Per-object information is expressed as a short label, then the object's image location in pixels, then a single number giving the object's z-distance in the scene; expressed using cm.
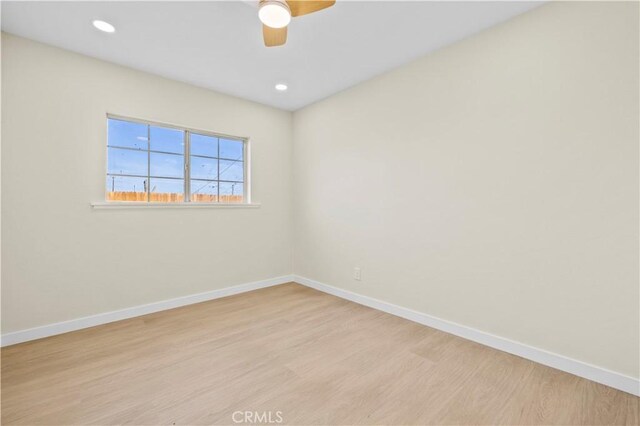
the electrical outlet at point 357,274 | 326
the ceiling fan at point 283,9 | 156
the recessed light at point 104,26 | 214
